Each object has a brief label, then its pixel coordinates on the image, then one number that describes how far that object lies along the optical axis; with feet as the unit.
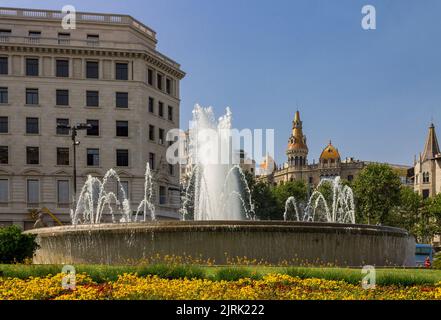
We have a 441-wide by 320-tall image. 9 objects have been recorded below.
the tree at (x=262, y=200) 289.33
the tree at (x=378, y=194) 250.16
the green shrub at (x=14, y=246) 66.39
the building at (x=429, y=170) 394.73
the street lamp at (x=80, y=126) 116.86
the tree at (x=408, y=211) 280.10
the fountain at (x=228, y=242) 62.54
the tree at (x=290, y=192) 345.10
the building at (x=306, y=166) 553.07
